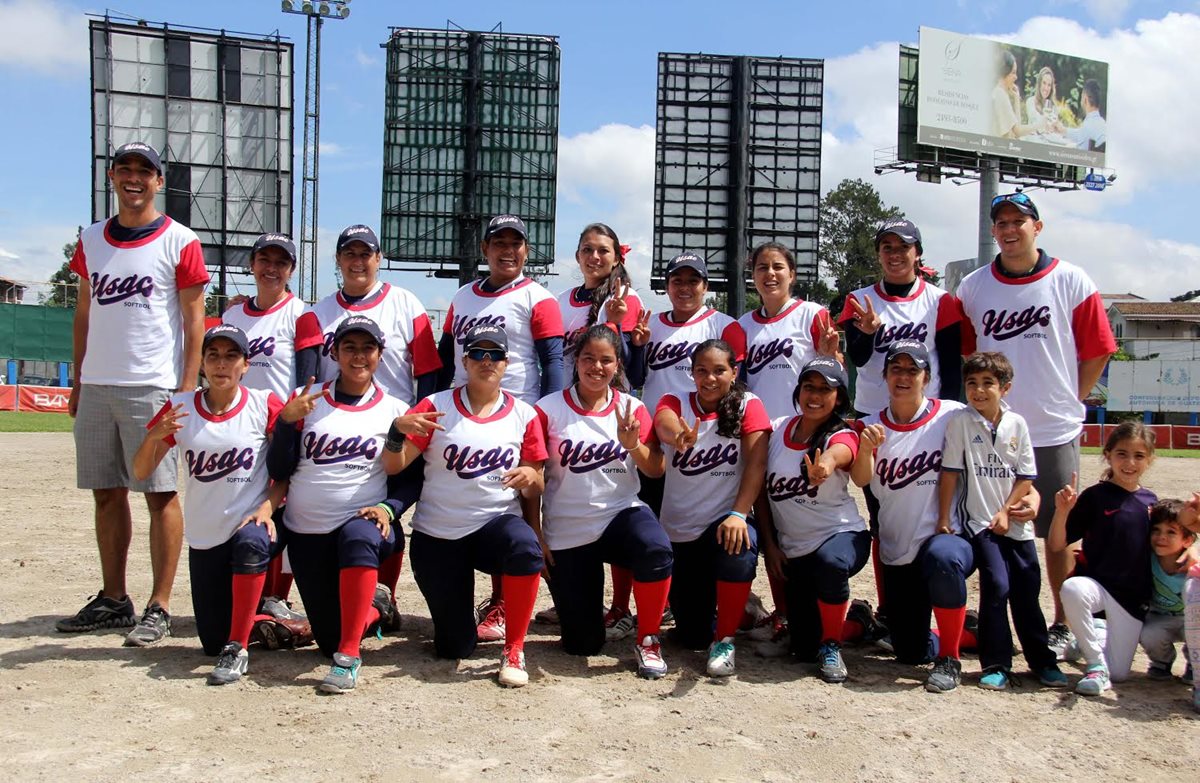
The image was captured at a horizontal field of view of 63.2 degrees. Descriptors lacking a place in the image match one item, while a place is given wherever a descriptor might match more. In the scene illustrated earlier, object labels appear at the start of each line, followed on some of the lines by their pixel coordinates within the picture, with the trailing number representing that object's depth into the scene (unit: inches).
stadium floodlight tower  1106.7
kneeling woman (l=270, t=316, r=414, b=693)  167.0
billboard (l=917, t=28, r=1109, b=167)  1289.4
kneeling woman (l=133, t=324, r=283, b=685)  167.8
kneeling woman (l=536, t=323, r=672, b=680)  173.9
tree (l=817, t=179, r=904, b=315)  2010.3
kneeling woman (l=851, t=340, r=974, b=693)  163.2
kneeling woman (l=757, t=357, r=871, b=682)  169.6
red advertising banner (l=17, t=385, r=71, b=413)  981.2
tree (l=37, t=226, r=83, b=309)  1241.4
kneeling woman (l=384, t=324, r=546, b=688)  169.0
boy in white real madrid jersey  166.4
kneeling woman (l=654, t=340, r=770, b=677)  173.2
